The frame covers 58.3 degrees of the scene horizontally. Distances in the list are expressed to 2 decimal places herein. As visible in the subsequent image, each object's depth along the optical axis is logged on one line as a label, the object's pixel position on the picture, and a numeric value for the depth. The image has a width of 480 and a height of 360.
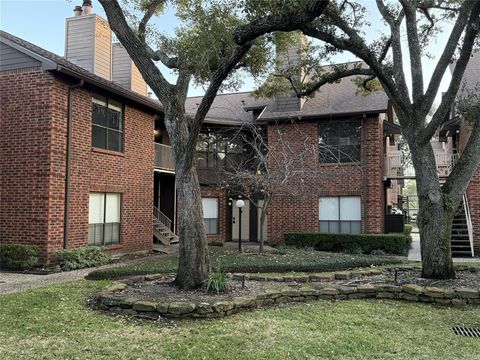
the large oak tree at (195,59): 6.84
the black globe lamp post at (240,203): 14.97
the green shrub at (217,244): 17.76
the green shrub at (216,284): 7.31
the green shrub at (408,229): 20.10
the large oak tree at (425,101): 8.87
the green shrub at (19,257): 11.37
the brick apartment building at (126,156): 11.98
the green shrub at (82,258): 11.66
